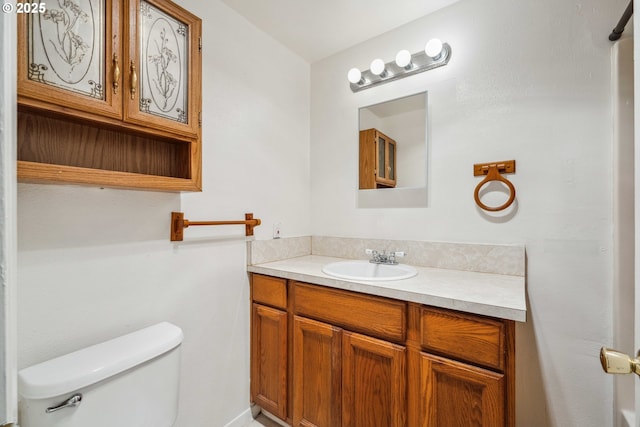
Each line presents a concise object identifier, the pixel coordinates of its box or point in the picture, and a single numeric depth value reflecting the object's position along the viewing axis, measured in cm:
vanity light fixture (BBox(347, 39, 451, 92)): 151
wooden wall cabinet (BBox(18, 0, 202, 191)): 80
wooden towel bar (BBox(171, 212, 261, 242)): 126
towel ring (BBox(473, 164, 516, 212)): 134
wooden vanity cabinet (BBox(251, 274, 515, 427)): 93
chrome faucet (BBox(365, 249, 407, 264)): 159
